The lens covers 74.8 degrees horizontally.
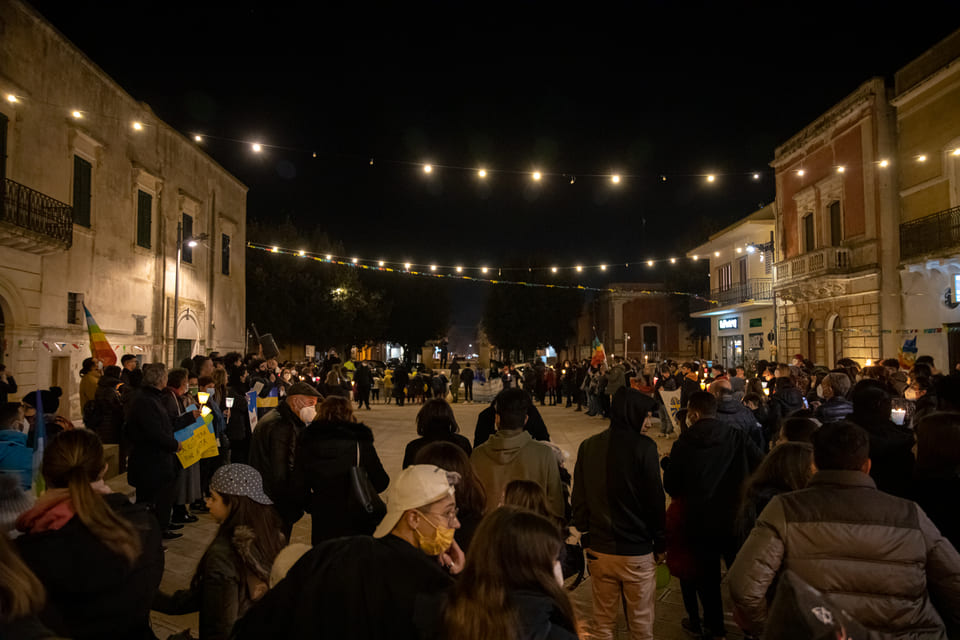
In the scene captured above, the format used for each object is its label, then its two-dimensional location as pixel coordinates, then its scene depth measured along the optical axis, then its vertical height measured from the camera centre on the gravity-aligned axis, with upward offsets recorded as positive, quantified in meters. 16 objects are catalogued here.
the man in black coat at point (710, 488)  4.20 -0.96
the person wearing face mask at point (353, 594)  1.68 -0.68
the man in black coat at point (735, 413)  5.81 -0.62
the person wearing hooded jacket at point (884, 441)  4.18 -0.64
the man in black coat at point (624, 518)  3.74 -1.03
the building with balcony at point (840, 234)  19.31 +3.92
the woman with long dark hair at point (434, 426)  4.43 -0.56
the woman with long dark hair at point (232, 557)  2.70 -0.93
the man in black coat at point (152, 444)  6.16 -0.95
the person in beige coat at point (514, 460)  3.94 -0.72
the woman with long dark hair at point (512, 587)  1.63 -0.65
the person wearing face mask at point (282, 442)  4.54 -0.73
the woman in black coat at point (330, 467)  4.01 -0.78
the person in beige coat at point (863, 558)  2.37 -0.81
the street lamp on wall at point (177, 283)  18.41 +1.96
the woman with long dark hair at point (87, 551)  2.36 -0.79
